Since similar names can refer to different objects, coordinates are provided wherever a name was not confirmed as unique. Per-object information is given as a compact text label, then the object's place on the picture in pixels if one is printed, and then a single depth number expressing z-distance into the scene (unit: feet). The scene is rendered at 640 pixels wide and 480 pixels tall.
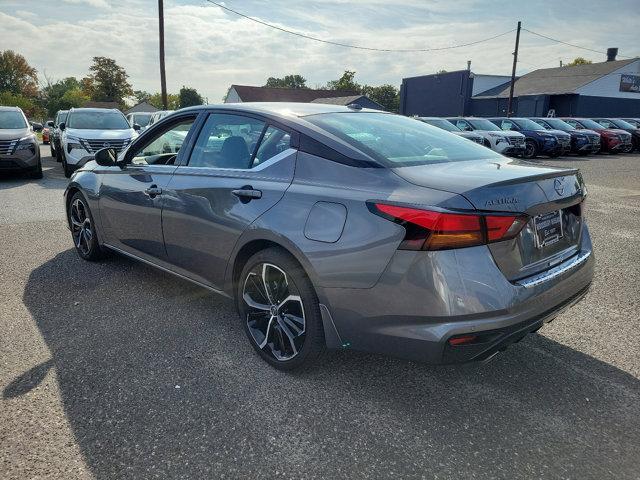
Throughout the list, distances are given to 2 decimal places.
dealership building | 134.00
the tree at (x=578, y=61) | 266.42
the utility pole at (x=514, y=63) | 118.01
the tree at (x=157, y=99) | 398.72
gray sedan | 7.42
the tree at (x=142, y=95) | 469.98
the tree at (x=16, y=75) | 302.45
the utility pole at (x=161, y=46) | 78.38
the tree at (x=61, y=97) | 262.88
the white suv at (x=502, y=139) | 54.95
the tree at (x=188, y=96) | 240.32
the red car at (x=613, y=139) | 66.69
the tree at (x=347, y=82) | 298.08
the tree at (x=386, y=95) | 288.69
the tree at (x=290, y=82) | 365.20
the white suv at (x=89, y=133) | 38.37
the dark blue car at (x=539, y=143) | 59.06
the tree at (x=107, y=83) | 318.45
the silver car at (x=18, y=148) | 35.78
